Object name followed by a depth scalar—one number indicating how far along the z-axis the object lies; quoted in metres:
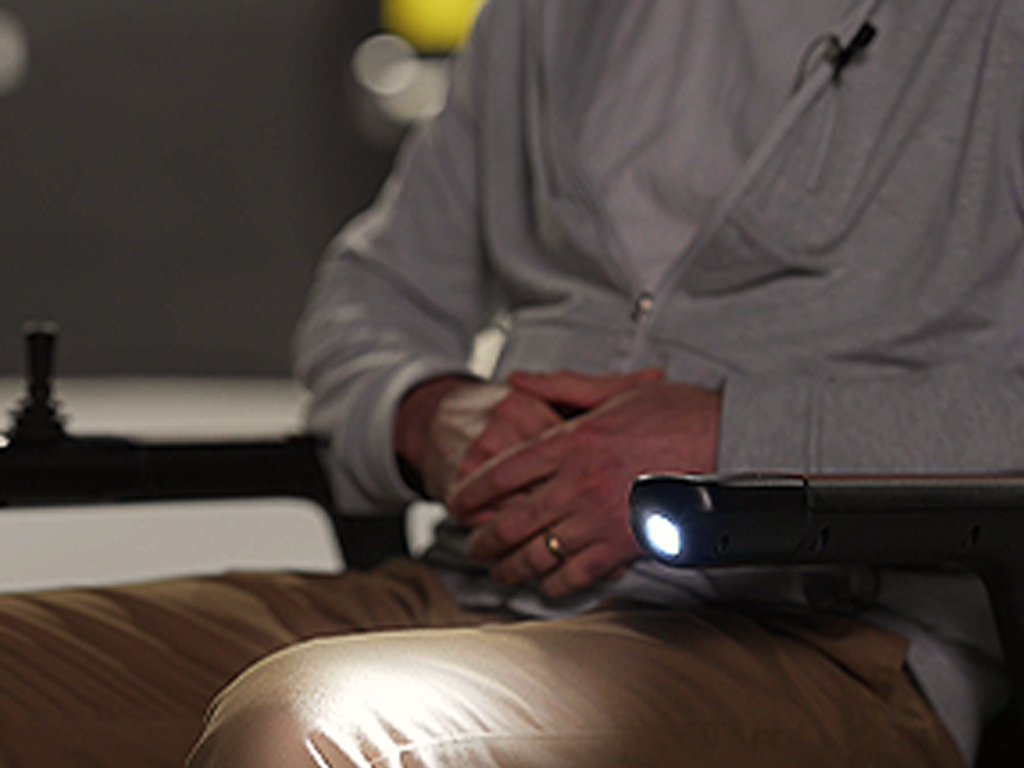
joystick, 1.71
